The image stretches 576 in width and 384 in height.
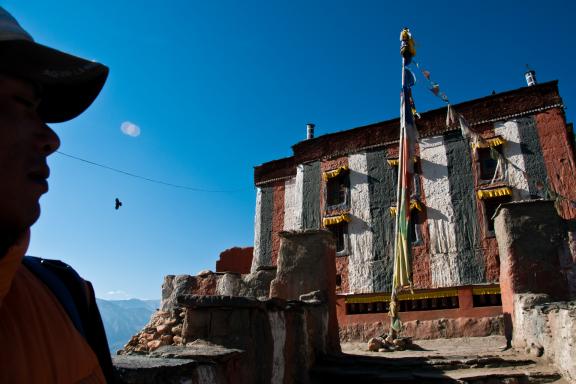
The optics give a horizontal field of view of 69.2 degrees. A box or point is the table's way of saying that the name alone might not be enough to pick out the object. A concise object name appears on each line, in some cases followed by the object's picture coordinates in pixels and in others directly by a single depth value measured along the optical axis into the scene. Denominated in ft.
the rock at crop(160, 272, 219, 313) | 47.96
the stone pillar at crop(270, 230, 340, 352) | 26.09
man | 2.73
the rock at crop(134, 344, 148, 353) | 26.78
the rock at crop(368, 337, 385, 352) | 32.17
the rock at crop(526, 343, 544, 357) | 21.76
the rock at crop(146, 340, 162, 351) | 25.93
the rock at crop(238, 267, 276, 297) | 36.24
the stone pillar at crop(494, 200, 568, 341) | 26.43
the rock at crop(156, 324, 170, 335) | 28.62
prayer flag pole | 31.12
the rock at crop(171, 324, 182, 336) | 26.90
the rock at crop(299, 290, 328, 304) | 24.74
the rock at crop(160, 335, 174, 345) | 25.78
